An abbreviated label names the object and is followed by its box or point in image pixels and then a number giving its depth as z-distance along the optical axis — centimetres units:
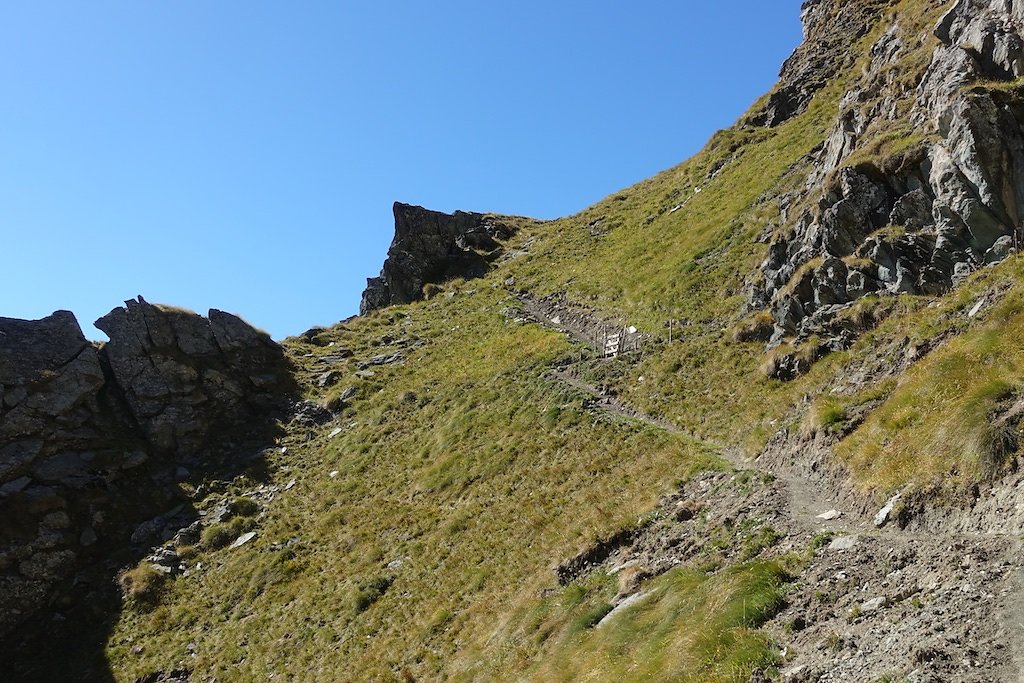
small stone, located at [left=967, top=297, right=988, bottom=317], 1829
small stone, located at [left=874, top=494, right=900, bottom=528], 1286
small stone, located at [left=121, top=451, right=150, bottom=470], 3993
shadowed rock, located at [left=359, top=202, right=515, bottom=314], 7250
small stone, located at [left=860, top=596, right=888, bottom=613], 1029
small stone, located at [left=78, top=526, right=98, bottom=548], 3572
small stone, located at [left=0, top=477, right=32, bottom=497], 3614
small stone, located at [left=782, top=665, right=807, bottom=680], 958
